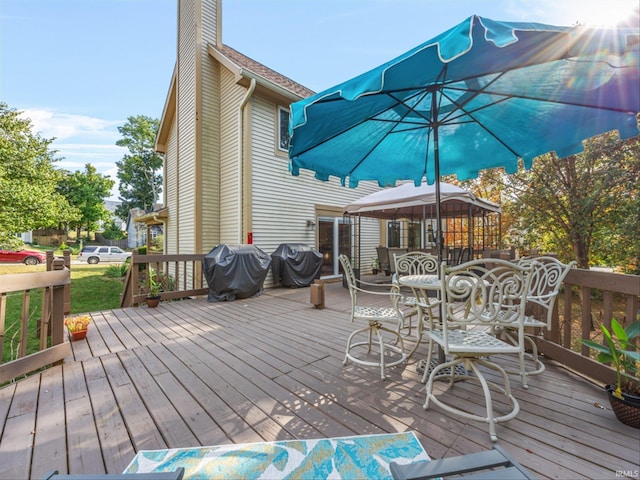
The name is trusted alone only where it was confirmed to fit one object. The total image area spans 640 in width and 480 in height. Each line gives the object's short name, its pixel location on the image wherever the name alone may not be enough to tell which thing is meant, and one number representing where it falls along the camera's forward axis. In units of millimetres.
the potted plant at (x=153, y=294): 5223
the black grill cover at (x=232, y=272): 5703
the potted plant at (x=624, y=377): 1741
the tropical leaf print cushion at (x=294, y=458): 1455
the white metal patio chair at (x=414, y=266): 3241
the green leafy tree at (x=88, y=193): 29391
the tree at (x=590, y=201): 6332
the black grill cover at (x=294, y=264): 7211
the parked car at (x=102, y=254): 19469
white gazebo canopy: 5312
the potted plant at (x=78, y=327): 3510
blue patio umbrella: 1486
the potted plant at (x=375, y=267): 10266
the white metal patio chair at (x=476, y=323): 1755
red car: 16547
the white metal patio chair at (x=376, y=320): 2594
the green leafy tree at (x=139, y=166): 27625
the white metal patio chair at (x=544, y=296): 2281
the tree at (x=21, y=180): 11383
